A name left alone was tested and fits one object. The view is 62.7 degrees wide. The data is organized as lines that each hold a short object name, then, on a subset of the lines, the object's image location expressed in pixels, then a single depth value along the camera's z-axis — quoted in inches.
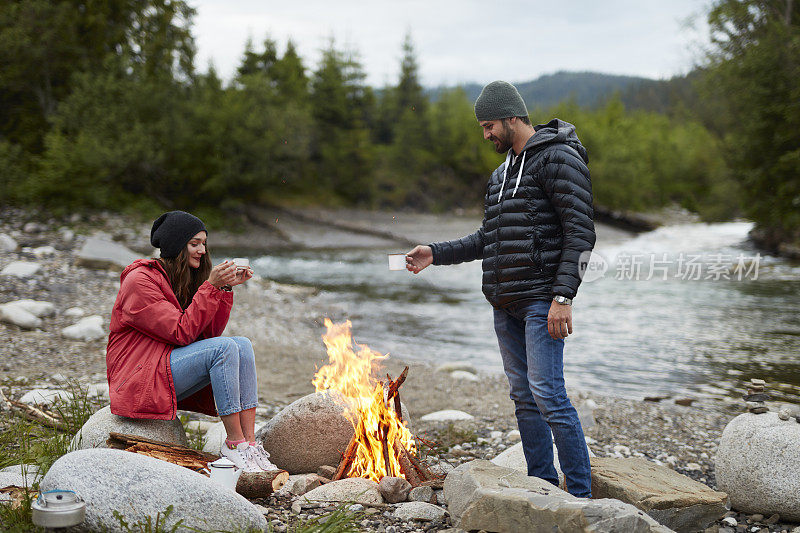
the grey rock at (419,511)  139.6
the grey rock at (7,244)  581.4
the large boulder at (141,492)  114.4
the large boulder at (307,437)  170.7
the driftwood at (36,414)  185.6
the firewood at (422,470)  161.6
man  136.1
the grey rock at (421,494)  149.2
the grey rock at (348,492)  146.5
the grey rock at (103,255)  550.6
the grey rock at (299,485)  152.3
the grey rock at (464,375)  338.6
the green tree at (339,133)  1710.1
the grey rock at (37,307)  362.0
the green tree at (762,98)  880.3
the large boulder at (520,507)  108.9
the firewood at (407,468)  159.2
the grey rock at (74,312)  381.4
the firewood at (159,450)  139.9
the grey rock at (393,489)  148.0
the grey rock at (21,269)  464.4
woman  146.7
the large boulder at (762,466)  156.7
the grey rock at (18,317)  341.1
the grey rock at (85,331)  337.1
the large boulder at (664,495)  138.3
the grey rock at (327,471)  163.6
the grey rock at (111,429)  148.3
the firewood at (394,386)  163.6
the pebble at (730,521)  156.5
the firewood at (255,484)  146.3
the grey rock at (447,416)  251.0
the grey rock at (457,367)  361.1
